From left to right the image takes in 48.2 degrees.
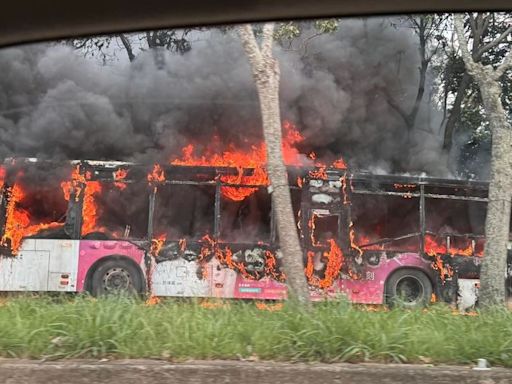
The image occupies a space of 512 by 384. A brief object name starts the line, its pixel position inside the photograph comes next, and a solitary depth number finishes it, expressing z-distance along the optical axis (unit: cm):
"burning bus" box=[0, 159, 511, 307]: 761
